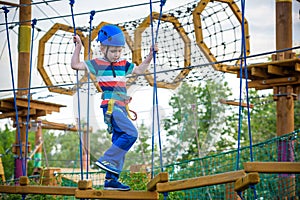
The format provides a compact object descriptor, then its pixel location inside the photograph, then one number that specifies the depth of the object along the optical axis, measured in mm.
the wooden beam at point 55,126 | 11766
